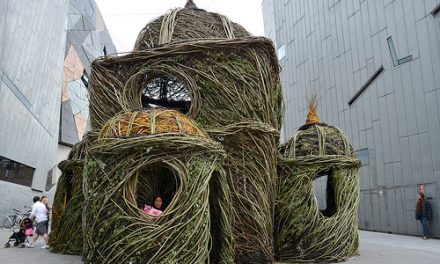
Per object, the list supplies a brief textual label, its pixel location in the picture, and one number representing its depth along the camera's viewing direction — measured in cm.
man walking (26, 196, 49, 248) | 1141
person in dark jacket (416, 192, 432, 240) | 1332
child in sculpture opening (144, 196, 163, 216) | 574
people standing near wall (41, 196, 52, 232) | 1231
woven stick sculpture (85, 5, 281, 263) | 721
